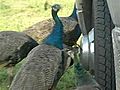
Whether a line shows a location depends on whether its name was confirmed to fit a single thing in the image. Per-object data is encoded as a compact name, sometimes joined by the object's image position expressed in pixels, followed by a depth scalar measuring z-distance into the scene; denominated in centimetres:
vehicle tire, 256
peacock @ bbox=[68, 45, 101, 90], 288
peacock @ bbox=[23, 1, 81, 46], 566
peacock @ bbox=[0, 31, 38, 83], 480
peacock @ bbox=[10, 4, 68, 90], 356
